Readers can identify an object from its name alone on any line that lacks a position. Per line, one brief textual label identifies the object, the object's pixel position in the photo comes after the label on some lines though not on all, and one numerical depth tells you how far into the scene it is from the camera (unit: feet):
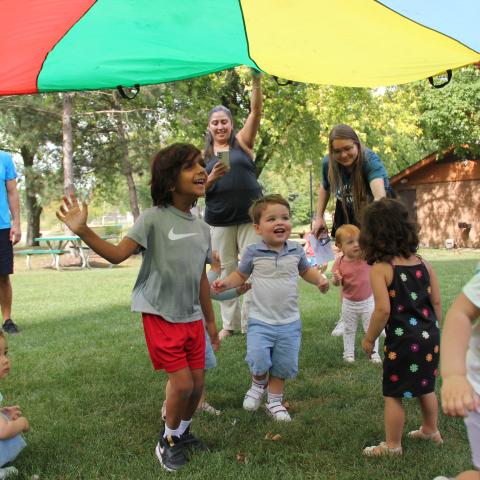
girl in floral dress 9.86
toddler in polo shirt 12.54
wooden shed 88.69
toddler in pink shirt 16.65
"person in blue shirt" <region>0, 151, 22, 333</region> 21.02
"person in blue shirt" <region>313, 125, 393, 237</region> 14.99
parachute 12.03
